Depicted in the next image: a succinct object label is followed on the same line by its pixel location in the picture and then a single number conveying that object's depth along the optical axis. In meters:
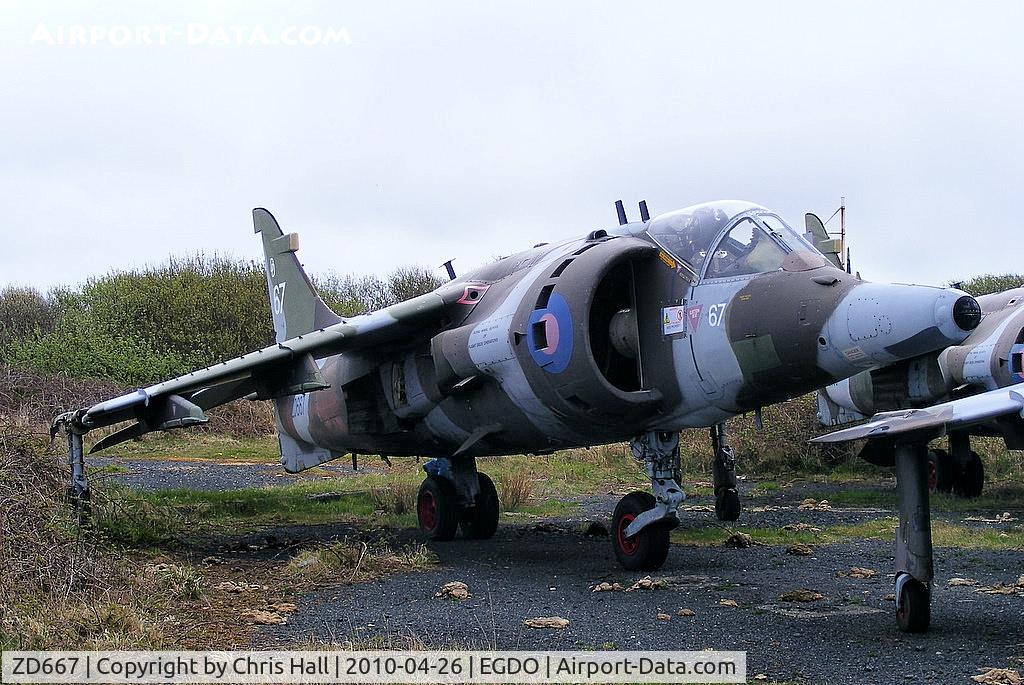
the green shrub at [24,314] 41.94
